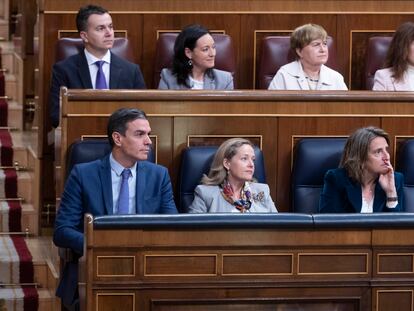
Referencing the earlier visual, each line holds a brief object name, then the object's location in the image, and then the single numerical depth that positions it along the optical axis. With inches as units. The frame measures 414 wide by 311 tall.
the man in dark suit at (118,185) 276.7
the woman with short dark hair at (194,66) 346.0
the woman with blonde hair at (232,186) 289.6
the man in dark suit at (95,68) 338.0
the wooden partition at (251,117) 298.2
